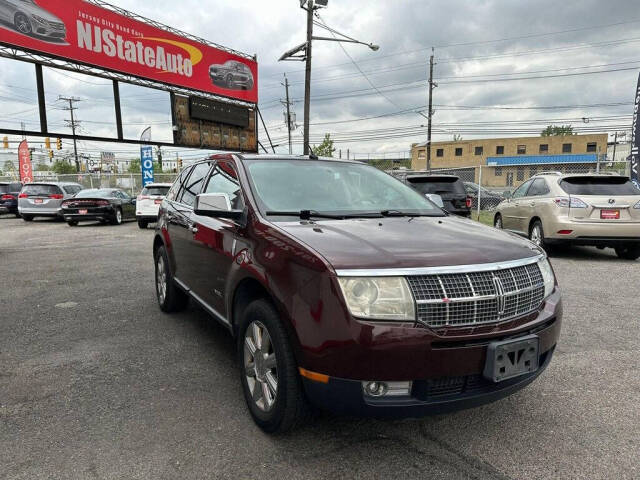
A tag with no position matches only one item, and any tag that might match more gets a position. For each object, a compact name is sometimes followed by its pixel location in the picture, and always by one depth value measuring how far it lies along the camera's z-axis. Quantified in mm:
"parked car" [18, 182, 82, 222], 17516
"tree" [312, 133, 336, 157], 46781
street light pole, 16142
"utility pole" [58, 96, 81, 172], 63519
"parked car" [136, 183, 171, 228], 14305
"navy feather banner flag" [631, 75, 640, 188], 12289
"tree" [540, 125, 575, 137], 89581
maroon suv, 2070
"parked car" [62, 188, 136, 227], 15492
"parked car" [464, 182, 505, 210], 19047
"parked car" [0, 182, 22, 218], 19906
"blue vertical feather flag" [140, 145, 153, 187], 21297
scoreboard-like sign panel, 21188
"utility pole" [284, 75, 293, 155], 22581
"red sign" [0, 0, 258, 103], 14462
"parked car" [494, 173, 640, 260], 7590
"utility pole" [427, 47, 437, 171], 32472
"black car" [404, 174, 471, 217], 10836
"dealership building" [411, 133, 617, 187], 65750
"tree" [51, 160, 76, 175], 93562
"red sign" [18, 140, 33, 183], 26153
